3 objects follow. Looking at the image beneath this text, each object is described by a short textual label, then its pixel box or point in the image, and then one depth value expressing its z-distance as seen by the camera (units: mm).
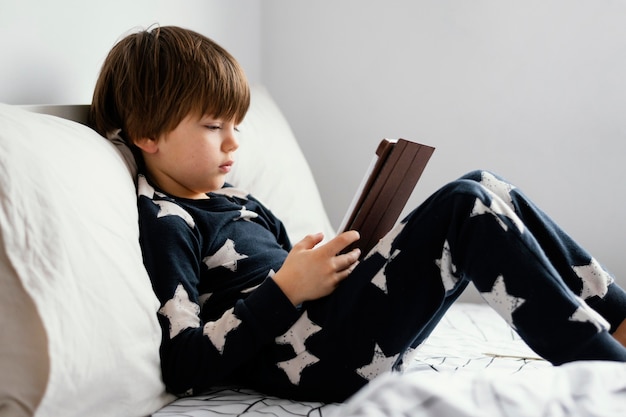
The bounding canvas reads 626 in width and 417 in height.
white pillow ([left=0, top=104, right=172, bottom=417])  863
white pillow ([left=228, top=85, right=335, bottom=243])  1622
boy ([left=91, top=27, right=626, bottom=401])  985
